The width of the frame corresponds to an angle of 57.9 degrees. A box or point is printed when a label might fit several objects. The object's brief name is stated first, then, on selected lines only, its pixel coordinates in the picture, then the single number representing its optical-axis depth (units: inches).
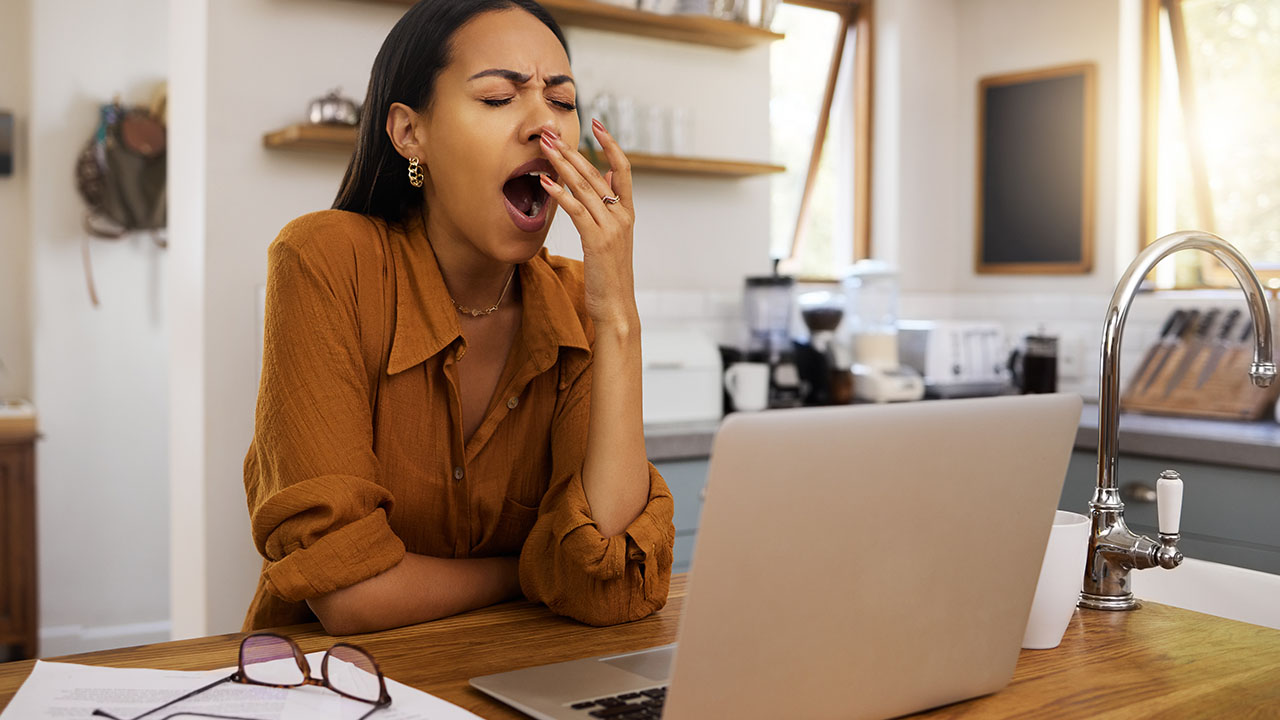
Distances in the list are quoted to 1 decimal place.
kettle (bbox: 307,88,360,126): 108.9
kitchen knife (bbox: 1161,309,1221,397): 130.6
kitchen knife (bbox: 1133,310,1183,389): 134.9
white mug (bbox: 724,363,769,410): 129.4
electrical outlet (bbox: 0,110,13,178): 157.8
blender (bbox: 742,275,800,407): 134.3
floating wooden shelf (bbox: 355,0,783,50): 124.3
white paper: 32.9
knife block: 122.0
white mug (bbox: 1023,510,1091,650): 42.5
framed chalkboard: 155.2
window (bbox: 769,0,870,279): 168.2
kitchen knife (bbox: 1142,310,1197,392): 133.6
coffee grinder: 136.6
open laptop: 27.9
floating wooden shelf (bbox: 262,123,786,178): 106.8
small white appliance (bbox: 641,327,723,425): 122.3
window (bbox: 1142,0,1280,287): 141.3
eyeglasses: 34.7
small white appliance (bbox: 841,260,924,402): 134.0
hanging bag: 157.2
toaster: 138.1
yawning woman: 47.4
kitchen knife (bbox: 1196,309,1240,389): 127.9
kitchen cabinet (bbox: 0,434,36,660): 148.8
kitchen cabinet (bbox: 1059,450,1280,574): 101.2
